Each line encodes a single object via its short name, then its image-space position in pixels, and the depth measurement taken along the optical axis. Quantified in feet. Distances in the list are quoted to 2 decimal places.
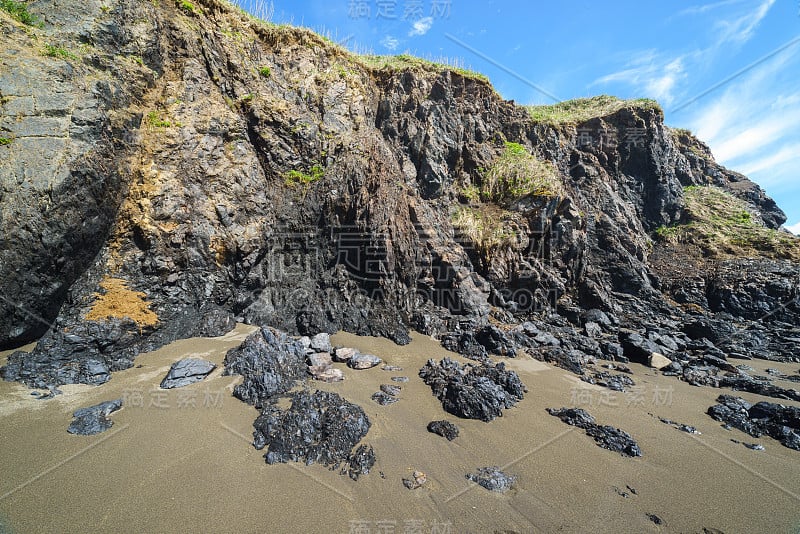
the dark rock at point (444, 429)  15.92
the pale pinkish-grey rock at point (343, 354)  23.98
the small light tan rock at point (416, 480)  12.56
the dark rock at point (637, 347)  30.63
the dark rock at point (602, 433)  15.84
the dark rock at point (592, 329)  37.65
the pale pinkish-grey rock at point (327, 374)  20.62
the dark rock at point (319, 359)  22.18
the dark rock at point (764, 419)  17.85
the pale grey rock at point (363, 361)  23.17
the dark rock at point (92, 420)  13.97
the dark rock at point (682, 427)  18.35
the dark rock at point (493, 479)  12.85
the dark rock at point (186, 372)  18.31
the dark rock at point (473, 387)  18.15
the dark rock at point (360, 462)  12.89
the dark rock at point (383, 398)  18.67
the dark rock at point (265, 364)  17.75
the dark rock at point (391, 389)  19.89
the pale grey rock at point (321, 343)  24.79
